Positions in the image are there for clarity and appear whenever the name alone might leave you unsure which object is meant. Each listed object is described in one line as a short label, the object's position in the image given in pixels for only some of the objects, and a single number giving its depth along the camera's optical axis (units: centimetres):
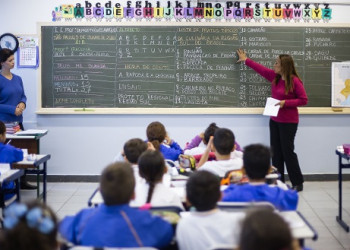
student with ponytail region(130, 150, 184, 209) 249
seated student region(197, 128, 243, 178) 316
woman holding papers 520
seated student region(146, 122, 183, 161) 388
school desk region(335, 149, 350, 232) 402
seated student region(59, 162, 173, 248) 194
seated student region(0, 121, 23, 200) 372
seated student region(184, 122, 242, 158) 394
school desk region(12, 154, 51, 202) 399
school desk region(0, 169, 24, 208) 309
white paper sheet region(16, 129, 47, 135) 498
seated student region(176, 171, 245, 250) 194
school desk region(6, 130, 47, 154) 513
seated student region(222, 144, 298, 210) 243
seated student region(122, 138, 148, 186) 325
